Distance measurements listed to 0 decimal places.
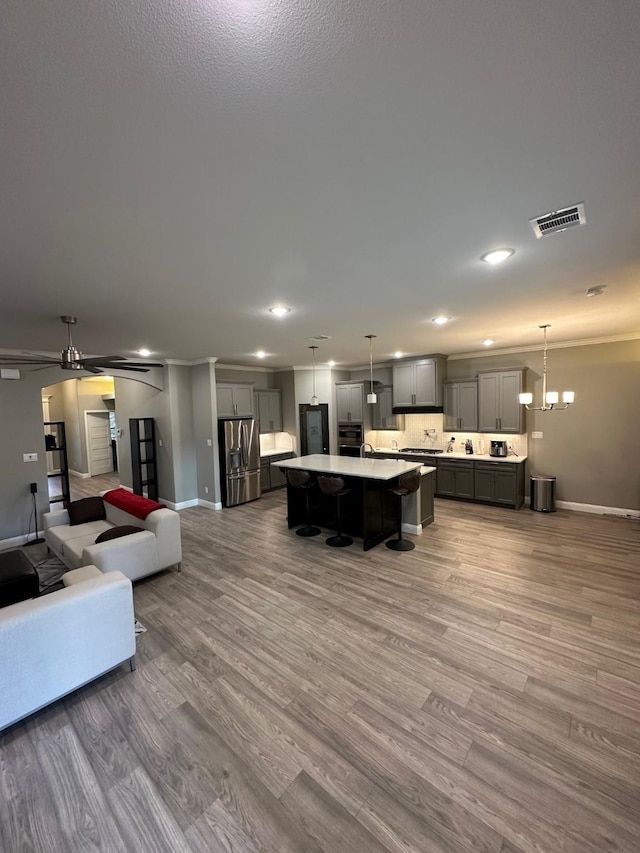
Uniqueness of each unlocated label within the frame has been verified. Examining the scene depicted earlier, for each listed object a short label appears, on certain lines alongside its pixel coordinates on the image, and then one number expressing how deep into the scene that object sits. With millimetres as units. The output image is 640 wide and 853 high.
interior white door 10281
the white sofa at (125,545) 3516
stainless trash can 5949
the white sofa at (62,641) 2070
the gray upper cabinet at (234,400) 6832
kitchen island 4611
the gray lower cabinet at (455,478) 6543
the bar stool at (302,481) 4863
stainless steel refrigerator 6676
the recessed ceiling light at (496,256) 2283
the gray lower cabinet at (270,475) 7908
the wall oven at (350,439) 8102
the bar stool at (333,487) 4531
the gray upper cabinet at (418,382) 6945
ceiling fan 3203
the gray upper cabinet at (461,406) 6707
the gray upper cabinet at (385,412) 7875
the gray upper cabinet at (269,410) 8013
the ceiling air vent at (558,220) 1832
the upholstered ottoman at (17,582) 3018
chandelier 5148
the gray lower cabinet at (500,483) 6066
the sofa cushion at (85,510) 4668
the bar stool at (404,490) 4602
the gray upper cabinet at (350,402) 8008
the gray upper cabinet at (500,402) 6211
